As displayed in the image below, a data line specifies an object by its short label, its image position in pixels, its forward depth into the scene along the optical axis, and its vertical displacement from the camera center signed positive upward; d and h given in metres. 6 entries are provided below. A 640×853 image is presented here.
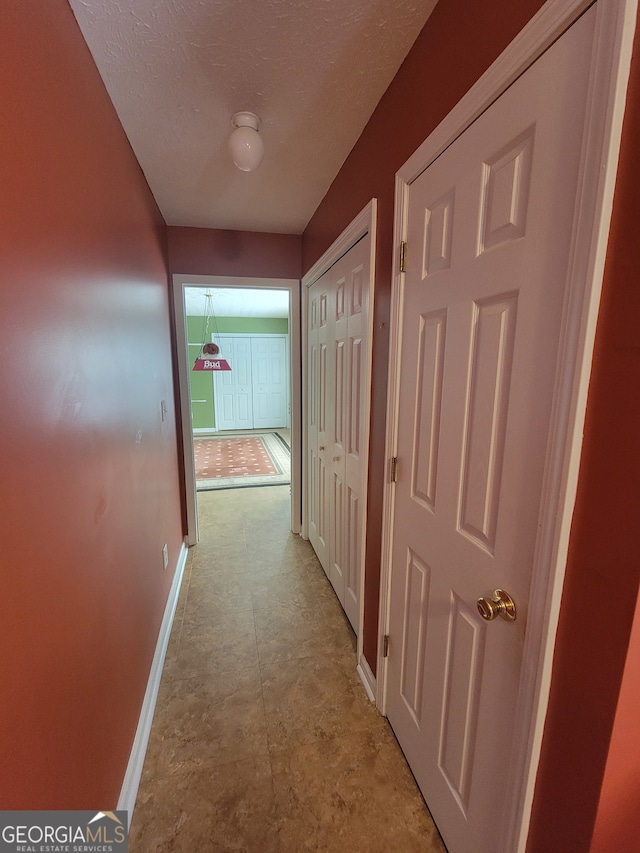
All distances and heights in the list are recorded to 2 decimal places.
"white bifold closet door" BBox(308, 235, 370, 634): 1.75 -0.21
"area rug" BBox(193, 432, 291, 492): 4.55 -1.29
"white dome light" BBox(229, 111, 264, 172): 1.40 +0.91
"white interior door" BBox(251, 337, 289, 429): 7.48 -0.14
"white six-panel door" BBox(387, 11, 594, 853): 0.69 -0.08
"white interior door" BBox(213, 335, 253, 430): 7.25 -0.29
